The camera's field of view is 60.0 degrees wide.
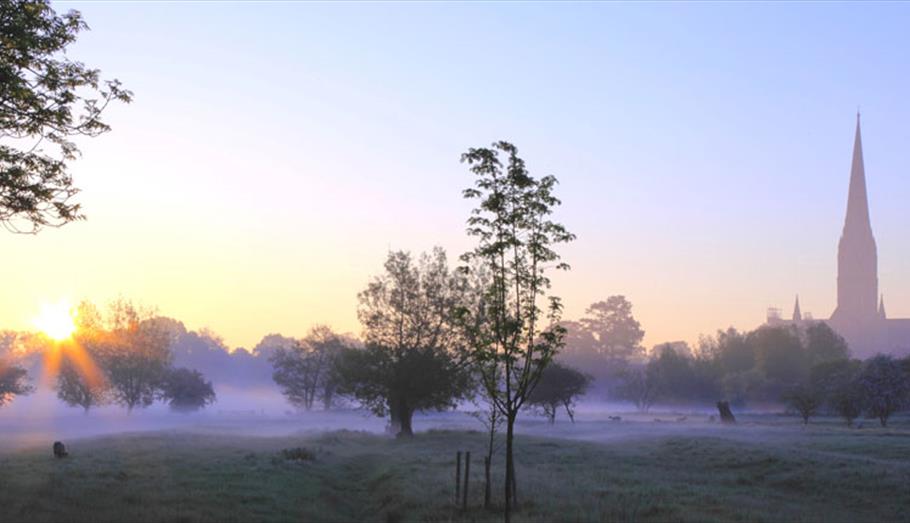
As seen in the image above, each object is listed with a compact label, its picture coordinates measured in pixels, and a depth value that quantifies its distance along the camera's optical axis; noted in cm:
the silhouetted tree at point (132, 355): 10031
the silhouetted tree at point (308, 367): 12231
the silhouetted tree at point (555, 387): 9625
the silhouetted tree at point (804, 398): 8844
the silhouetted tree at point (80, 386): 9981
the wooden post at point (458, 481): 2599
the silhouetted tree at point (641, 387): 14812
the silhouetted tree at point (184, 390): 11525
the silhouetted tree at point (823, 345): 15588
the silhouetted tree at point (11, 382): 9235
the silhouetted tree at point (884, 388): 8100
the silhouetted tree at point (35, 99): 2133
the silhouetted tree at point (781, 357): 14688
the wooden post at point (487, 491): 2491
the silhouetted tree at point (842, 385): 8231
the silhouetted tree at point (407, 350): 6569
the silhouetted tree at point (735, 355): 16050
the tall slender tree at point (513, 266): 2578
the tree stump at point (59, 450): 3869
